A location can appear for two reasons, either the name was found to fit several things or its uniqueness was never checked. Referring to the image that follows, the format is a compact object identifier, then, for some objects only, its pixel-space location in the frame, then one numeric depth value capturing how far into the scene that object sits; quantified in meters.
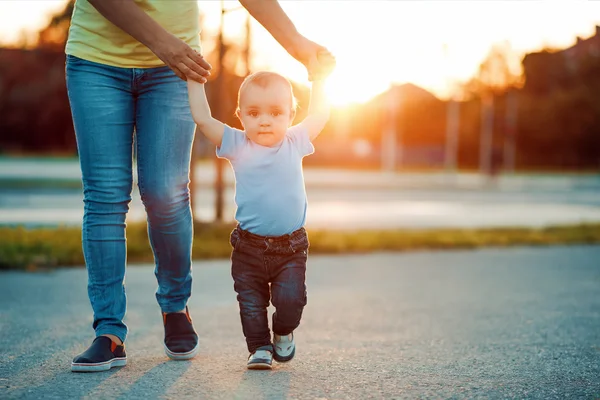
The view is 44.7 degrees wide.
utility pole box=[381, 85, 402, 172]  47.28
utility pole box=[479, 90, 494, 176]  36.50
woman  2.70
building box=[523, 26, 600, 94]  53.94
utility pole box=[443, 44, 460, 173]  37.59
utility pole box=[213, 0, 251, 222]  8.46
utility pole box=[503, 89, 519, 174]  42.12
